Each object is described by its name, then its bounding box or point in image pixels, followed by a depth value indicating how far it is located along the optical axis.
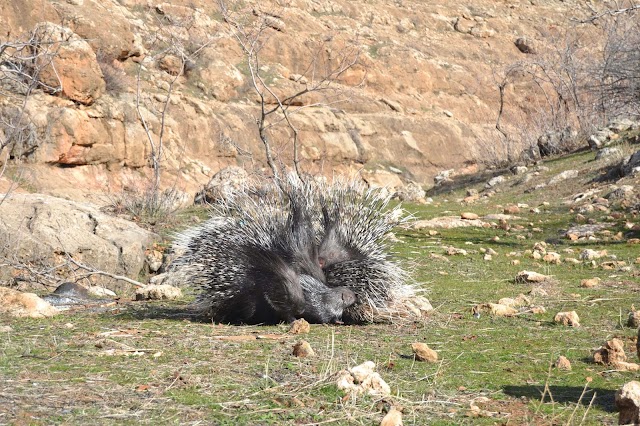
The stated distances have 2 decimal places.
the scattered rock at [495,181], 43.34
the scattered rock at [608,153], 39.00
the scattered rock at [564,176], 38.00
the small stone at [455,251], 23.31
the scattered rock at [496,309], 13.69
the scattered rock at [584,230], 25.66
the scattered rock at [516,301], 14.47
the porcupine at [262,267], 12.70
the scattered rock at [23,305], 12.98
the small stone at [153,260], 22.87
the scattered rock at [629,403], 6.84
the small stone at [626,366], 9.36
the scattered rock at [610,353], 9.56
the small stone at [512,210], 32.22
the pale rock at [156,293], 16.30
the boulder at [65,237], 21.03
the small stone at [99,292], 17.84
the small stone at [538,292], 15.98
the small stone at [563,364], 9.61
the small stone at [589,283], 17.28
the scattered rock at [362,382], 7.96
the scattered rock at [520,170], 44.94
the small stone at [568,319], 12.68
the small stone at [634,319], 12.19
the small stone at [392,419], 7.00
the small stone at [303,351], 9.70
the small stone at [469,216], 30.72
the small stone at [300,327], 11.83
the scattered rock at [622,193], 29.41
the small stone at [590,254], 21.58
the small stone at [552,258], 21.62
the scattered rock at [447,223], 29.14
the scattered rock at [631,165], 32.19
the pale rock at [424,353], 9.84
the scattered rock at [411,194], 42.01
